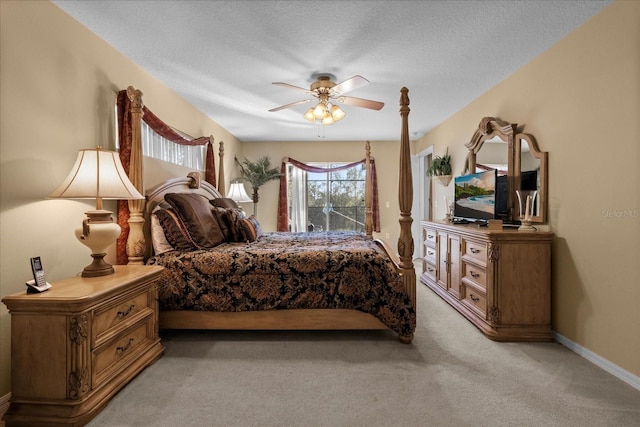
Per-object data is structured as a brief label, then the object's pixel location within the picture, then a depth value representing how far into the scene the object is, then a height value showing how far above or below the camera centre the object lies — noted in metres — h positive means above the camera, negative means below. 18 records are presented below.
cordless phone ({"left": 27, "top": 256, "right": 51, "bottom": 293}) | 1.66 -0.38
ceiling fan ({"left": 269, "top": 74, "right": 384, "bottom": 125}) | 3.01 +1.17
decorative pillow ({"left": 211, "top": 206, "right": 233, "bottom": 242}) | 3.34 -0.13
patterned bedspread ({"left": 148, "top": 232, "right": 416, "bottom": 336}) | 2.53 -0.59
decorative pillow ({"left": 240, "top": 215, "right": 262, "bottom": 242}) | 3.39 -0.22
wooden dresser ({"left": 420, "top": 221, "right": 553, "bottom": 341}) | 2.58 -0.62
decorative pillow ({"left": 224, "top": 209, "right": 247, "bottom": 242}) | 3.39 -0.20
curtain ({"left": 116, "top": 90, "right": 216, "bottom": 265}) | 2.62 +0.50
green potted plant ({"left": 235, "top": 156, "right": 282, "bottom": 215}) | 6.06 +0.73
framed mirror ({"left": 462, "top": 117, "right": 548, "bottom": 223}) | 2.79 +0.48
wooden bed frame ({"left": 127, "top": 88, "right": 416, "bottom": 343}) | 2.58 -0.85
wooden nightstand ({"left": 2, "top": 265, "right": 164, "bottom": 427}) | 1.60 -0.76
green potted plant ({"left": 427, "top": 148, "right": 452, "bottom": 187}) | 4.77 +0.66
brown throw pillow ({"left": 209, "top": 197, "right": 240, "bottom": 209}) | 3.86 +0.09
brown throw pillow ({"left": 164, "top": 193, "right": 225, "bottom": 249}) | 2.86 -0.09
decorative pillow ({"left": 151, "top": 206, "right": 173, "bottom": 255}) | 2.71 -0.25
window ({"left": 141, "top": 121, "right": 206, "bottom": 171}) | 3.21 +0.71
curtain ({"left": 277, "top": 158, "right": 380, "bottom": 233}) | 6.42 +0.56
